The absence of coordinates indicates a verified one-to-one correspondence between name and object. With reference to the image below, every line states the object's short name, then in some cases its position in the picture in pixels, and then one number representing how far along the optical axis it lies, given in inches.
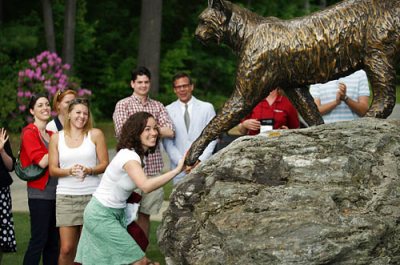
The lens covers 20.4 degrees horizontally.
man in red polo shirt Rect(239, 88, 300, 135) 397.1
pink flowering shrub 1009.7
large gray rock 259.9
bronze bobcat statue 315.1
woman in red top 381.8
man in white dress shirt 420.1
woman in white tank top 364.6
